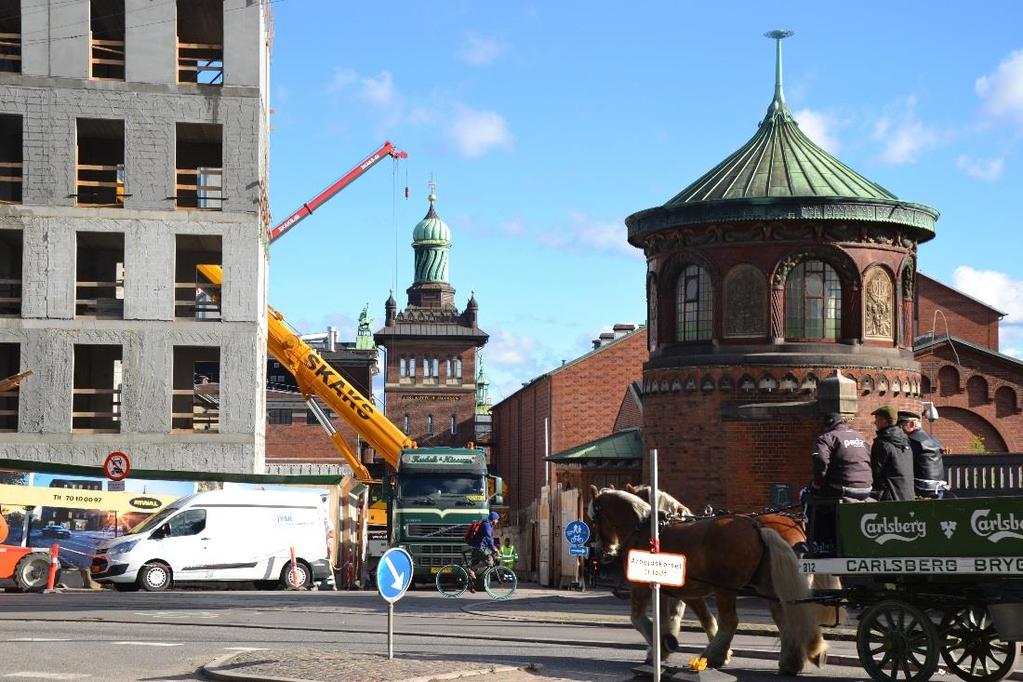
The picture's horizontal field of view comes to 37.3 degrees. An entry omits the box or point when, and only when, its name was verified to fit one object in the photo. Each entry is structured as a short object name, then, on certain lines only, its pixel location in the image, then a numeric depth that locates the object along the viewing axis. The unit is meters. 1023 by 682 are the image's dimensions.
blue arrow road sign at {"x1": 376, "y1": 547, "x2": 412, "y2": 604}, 15.88
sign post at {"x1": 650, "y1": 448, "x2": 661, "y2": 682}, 13.62
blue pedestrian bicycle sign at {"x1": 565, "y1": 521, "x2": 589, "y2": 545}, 32.78
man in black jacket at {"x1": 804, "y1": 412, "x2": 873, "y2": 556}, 15.65
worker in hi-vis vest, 38.56
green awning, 45.66
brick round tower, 31.50
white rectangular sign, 13.20
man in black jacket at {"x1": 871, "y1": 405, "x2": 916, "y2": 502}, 15.82
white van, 33.47
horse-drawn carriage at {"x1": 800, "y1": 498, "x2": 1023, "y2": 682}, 13.74
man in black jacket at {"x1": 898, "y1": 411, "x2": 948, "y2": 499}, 16.81
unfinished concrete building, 41.19
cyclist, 32.69
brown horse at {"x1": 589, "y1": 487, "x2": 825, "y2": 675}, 15.38
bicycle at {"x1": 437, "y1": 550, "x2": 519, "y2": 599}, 31.58
